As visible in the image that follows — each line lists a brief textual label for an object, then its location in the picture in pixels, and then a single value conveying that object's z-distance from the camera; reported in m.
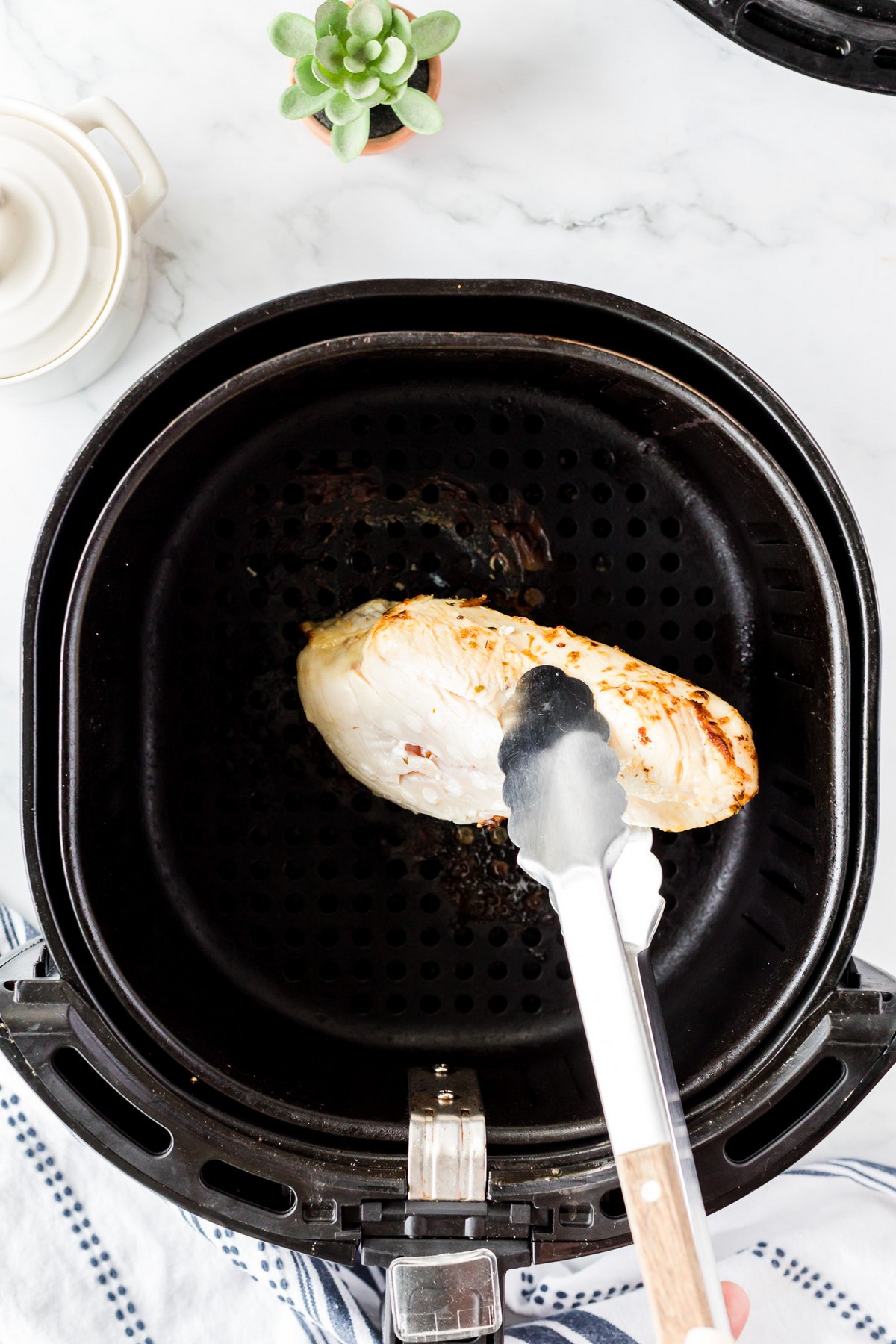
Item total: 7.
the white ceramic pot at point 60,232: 0.68
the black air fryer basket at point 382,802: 0.64
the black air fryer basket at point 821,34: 0.72
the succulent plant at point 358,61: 0.68
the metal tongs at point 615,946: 0.59
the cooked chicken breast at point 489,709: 0.66
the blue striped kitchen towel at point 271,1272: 0.74
